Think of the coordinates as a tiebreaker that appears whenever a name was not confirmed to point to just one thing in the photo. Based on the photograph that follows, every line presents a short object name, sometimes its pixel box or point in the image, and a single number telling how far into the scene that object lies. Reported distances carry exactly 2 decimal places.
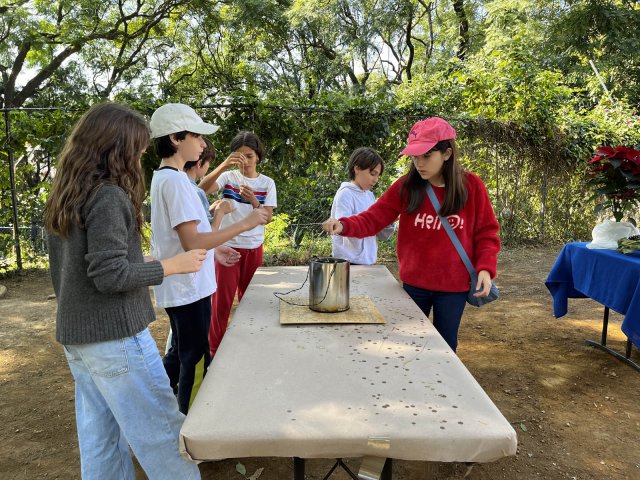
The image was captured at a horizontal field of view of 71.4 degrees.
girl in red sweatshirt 2.08
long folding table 1.01
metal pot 1.78
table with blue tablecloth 2.90
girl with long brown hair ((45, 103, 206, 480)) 1.26
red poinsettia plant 3.20
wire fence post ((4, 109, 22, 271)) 5.46
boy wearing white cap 1.80
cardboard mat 1.75
